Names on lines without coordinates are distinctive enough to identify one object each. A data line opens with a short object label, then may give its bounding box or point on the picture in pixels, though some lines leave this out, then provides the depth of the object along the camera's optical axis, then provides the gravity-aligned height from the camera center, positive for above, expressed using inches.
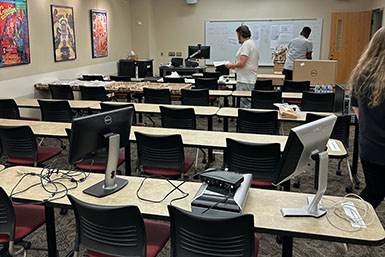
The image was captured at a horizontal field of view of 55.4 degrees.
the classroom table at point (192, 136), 122.2 -27.6
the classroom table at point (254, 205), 67.6 -31.1
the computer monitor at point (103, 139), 80.4 -18.3
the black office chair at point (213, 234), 63.5 -31.0
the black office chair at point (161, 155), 123.5 -32.9
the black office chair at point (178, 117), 164.6 -26.5
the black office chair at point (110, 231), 69.7 -34.0
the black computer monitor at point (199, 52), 347.9 +5.9
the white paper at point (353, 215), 70.8 -31.2
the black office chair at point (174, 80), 278.4 -16.3
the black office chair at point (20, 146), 130.8 -32.0
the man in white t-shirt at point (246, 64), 220.4 -3.4
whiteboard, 395.2 +25.3
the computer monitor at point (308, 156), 65.2 -17.9
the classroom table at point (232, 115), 157.5 -25.1
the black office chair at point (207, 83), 262.2 -17.5
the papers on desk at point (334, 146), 114.0 -27.6
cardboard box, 257.8 -8.9
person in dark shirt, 86.2 -12.5
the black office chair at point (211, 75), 300.5 -13.5
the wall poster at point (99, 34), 336.5 +22.8
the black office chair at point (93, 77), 288.0 -14.6
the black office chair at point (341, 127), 147.1 -27.5
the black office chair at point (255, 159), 113.0 -31.4
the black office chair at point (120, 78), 286.2 -15.4
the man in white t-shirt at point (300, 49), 289.0 +7.3
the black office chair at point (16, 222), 81.4 -39.9
